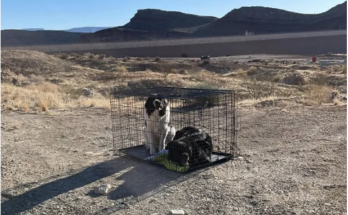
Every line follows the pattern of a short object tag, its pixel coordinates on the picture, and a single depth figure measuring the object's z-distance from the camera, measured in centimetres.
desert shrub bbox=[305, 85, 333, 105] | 1541
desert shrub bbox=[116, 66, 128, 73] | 3953
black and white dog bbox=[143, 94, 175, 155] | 814
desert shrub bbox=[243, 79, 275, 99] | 2111
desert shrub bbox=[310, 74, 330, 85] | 2745
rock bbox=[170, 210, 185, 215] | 553
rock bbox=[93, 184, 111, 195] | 640
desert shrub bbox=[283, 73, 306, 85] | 2998
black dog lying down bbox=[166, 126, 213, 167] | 738
